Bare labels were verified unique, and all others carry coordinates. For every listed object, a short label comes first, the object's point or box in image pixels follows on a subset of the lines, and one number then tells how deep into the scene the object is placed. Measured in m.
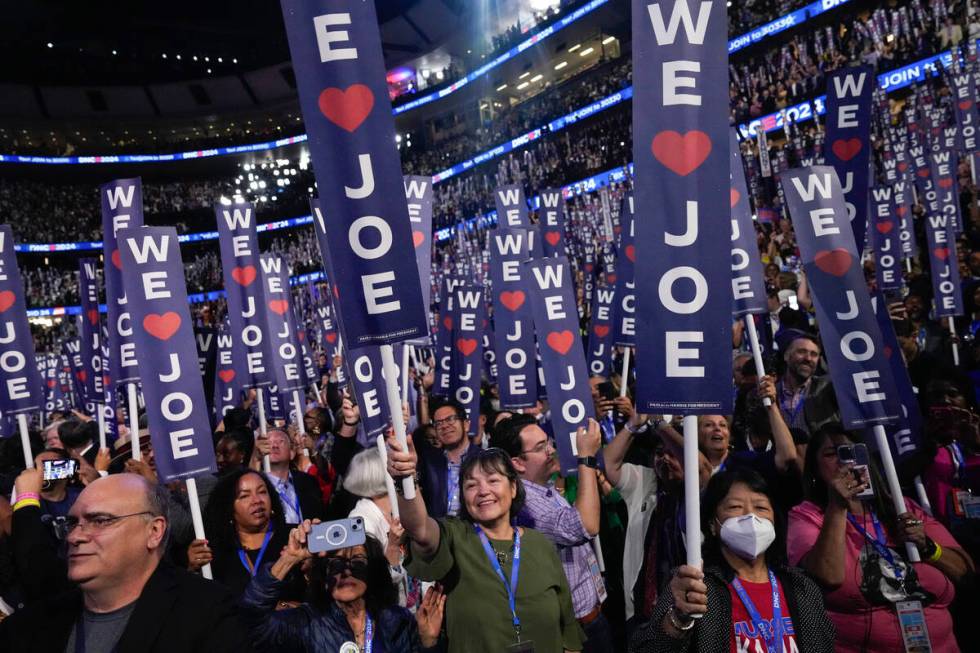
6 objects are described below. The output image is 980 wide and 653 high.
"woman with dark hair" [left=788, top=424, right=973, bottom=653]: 2.92
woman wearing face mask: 2.46
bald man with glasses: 2.18
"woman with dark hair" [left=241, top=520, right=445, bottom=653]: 2.86
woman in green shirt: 2.88
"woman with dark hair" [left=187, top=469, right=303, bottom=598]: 3.77
